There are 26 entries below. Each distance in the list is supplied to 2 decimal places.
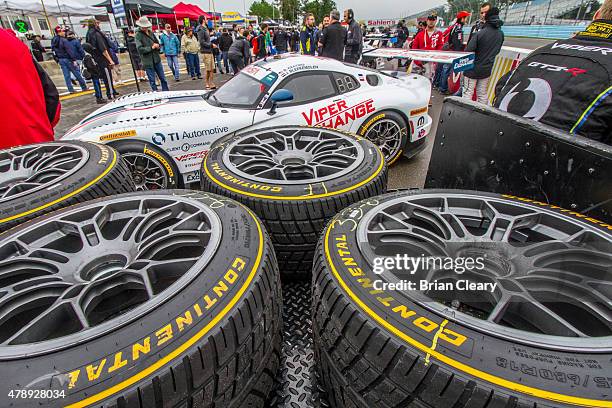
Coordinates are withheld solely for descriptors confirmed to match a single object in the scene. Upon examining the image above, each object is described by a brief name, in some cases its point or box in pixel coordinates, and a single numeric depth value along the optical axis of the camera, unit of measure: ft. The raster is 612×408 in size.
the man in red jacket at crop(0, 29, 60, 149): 8.68
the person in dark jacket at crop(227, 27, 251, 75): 35.88
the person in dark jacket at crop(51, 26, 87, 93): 33.14
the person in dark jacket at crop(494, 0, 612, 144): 6.17
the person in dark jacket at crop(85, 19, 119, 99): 29.07
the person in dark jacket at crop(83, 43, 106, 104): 27.62
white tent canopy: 59.41
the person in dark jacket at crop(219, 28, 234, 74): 43.29
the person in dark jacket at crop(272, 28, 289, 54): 48.44
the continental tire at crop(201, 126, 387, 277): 6.03
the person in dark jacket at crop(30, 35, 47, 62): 49.32
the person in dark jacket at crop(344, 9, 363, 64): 30.58
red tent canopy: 106.11
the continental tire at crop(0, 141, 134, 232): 5.67
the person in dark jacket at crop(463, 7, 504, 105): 20.76
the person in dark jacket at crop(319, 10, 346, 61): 27.89
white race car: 12.09
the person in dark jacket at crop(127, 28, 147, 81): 37.84
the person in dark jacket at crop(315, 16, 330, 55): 36.18
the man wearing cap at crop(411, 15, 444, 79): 31.94
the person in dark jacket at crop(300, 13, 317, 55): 42.88
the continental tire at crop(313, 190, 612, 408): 2.85
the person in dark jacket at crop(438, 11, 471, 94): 28.68
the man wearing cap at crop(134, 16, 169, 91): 29.53
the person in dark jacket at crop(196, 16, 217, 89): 34.65
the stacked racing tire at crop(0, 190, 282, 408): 2.96
